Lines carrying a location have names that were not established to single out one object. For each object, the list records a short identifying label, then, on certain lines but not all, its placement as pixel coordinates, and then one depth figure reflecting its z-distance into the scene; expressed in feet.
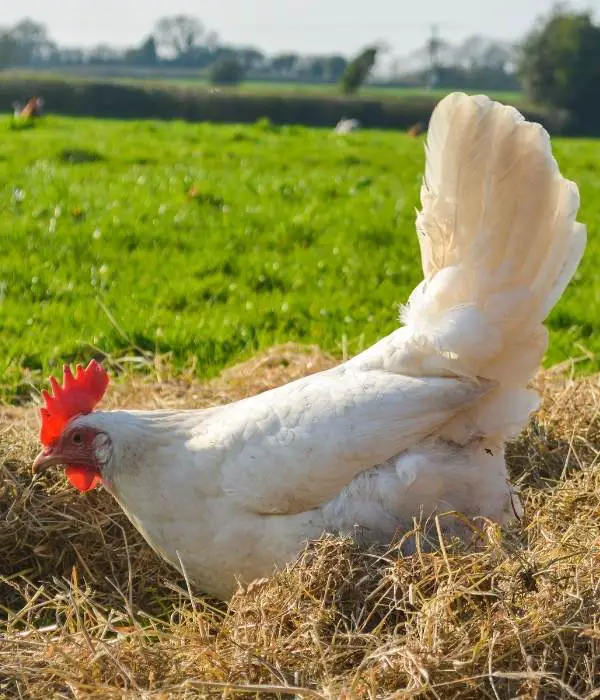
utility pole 168.86
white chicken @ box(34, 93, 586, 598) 10.02
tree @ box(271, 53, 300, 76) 166.50
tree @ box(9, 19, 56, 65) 162.09
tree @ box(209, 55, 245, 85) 116.37
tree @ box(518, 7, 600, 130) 136.67
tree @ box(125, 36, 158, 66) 147.95
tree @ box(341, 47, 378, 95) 132.57
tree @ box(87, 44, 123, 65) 149.69
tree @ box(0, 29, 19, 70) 158.20
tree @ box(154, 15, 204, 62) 150.51
